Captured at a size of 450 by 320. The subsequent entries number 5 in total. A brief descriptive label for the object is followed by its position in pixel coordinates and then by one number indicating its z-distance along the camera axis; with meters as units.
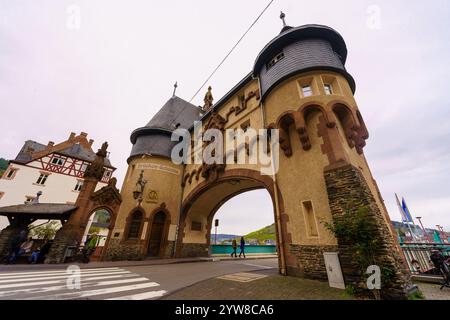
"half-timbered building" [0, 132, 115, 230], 22.70
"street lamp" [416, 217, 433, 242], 17.12
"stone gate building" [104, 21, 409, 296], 6.41
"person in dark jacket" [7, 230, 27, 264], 10.57
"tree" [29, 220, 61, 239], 20.03
